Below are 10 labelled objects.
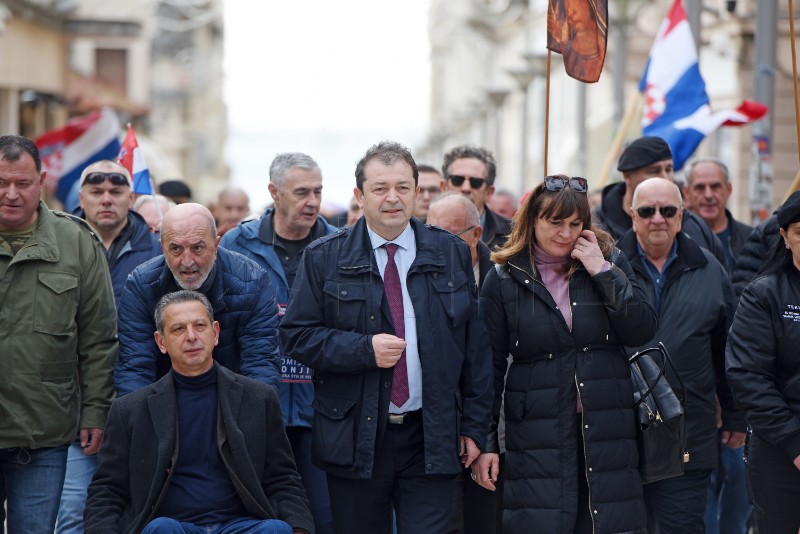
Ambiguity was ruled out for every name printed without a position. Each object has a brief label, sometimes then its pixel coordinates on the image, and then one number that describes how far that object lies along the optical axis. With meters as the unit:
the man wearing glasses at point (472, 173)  16.07
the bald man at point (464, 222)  13.00
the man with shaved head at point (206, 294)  11.52
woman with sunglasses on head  10.70
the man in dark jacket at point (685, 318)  12.38
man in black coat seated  10.89
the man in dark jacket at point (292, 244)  12.83
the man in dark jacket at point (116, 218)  13.64
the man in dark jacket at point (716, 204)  16.10
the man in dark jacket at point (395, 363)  10.79
